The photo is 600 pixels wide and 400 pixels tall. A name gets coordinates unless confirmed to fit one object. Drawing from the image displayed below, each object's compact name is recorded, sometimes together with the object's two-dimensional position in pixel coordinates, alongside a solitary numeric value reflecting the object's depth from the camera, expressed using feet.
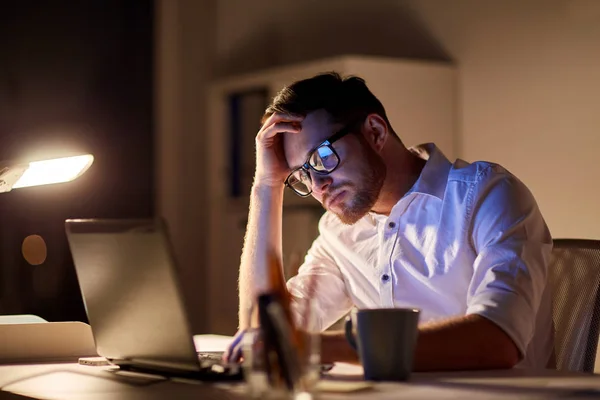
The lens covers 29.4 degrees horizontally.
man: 6.01
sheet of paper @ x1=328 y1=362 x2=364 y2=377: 5.15
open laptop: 4.89
